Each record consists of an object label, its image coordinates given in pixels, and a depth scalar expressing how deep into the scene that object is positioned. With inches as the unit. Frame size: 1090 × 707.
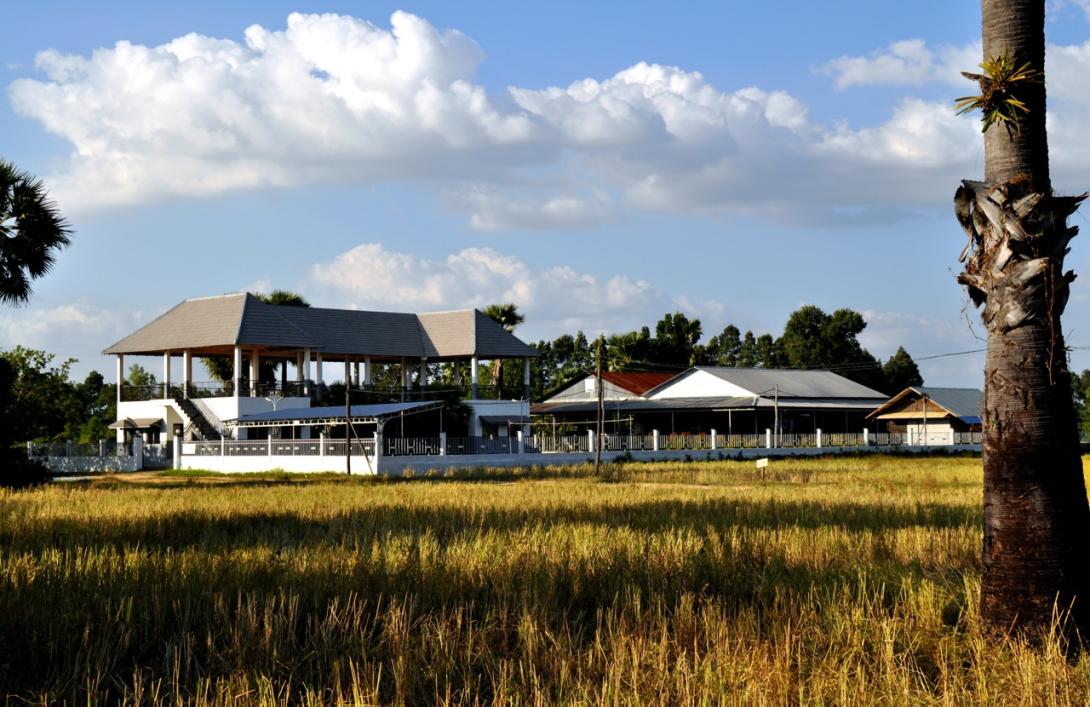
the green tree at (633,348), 3346.5
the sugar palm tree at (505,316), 2593.5
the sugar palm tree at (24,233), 1202.6
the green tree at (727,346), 4195.9
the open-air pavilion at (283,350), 2026.3
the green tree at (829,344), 3634.4
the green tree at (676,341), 3432.6
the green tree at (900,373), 3641.7
